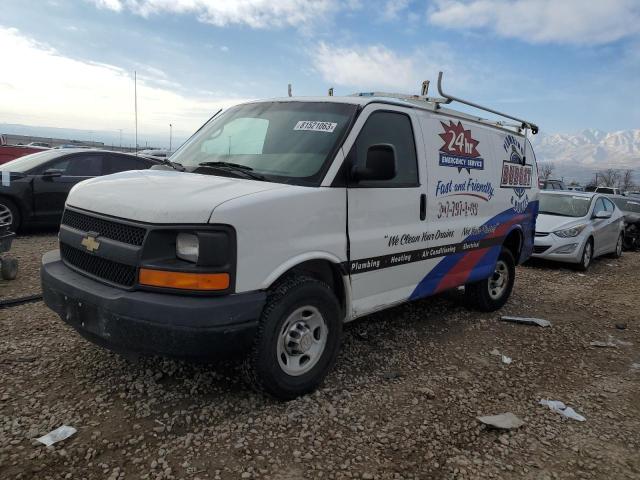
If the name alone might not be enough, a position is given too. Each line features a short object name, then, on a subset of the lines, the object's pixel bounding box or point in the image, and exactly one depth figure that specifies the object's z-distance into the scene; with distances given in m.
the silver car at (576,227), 9.12
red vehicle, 12.74
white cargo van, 2.80
